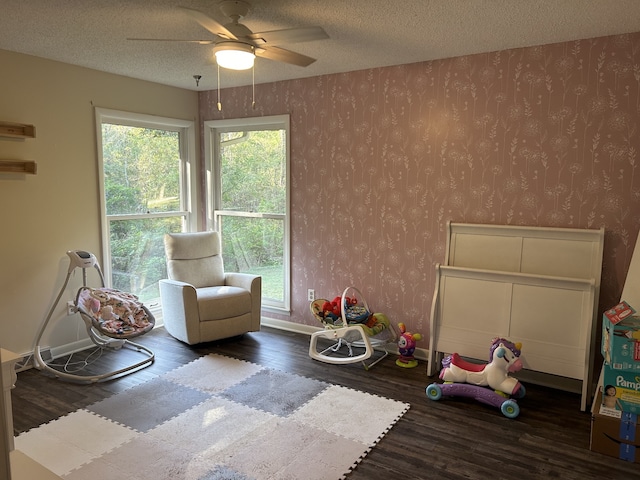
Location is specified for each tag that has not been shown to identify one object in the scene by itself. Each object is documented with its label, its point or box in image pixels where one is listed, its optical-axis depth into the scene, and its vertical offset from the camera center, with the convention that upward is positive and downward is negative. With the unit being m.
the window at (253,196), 4.82 -0.13
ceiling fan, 2.53 +0.79
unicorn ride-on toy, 3.11 -1.29
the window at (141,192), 4.46 -0.10
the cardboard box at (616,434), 2.56 -1.32
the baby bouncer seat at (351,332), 3.83 -1.18
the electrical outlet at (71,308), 3.67 -0.97
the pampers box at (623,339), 2.59 -0.81
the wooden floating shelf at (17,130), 3.54 +0.38
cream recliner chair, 4.16 -0.99
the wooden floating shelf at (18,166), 3.54 +0.11
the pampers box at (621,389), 2.61 -1.11
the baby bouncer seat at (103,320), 3.58 -1.07
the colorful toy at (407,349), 3.82 -1.29
